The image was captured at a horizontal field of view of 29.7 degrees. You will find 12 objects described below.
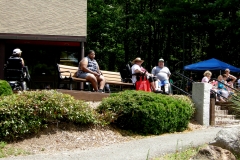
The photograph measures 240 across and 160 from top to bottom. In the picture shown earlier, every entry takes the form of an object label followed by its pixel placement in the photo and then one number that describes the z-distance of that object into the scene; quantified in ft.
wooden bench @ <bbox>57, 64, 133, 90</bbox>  41.50
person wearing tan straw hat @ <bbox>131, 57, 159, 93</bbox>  45.11
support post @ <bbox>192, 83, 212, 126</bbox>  40.60
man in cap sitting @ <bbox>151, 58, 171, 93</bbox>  47.96
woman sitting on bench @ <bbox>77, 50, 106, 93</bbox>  41.24
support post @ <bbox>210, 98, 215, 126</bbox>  41.69
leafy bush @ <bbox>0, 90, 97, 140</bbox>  27.91
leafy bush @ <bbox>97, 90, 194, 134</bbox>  32.86
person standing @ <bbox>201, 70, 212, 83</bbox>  51.46
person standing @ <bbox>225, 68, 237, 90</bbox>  56.45
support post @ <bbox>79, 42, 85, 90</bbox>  63.07
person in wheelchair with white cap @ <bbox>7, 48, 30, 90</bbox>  40.98
